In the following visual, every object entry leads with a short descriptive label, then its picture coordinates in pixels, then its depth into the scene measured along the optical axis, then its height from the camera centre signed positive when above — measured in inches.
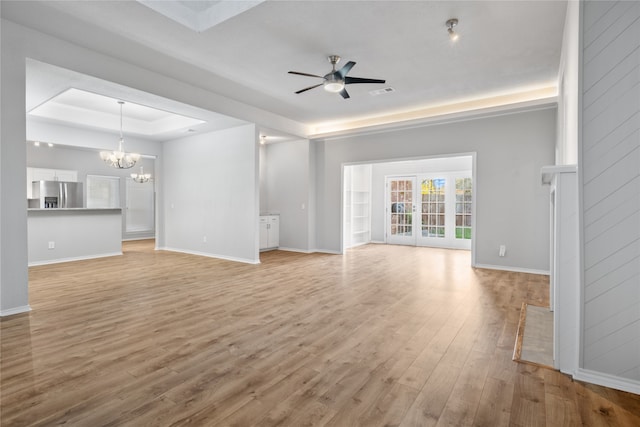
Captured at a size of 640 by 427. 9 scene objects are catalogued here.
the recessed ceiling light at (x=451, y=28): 129.3 +74.2
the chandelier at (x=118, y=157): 265.6 +41.9
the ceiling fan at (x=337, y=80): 155.6 +62.8
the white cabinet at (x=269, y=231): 305.5 -23.6
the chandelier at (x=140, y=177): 373.1 +34.7
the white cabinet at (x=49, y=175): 317.7 +32.8
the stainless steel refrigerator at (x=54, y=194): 310.9 +12.5
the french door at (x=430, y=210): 328.8 -2.8
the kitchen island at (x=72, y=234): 237.8 -21.6
